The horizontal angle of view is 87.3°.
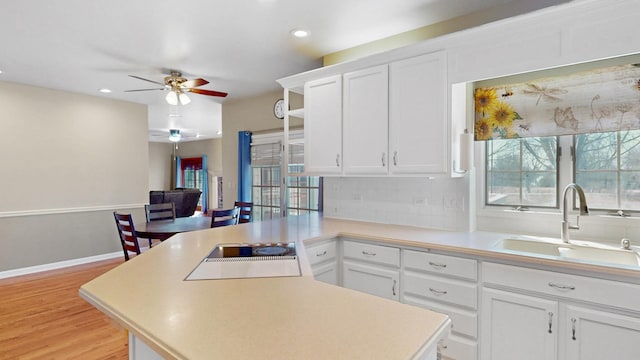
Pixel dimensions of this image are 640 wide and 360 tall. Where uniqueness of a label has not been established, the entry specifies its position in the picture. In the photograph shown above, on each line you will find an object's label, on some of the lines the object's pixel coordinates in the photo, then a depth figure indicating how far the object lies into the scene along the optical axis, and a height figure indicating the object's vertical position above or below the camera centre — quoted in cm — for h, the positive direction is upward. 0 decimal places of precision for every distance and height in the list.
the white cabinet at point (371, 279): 239 -75
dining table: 321 -51
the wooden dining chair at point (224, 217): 360 -44
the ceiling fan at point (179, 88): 385 +105
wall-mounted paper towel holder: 246 +21
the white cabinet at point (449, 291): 207 -73
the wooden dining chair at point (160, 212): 409 -42
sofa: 702 -46
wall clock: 476 +100
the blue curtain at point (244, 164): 511 +22
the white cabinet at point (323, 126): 298 +49
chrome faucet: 205 -20
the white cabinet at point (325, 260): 242 -61
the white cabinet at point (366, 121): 271 +49
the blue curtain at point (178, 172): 1194 +22
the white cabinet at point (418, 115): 242 +48
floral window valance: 209 +51
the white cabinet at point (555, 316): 163 -73
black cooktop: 187 -42
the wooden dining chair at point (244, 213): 418 -44
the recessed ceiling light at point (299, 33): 287 +126
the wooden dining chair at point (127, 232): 315 -52
